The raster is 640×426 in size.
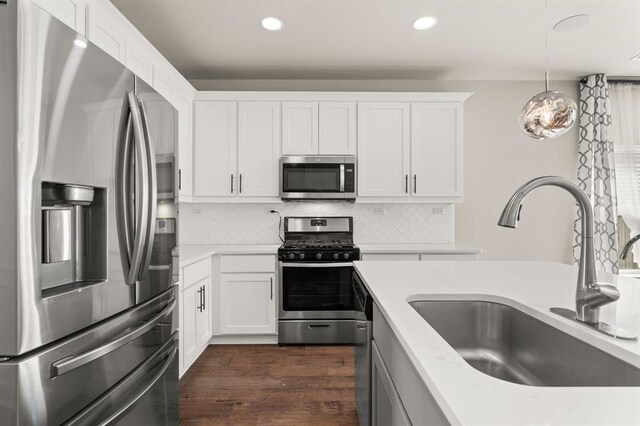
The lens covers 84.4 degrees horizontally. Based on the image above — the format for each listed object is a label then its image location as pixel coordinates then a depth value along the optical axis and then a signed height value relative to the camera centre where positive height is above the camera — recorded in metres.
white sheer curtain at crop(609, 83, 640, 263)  3.76 +0.68
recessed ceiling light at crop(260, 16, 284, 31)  2.67 +1.45
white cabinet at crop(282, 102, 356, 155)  3.42 +0.82
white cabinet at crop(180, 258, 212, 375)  2.48 -0.77
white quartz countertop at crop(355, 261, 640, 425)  0.51 -0.29
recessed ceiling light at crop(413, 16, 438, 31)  2.64 +1.45
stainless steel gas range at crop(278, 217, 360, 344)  3.17 -0.76
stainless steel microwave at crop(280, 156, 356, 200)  3.37 +0.33
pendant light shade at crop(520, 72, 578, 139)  2.02 +0.56
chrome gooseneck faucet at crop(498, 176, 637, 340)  0.89 -0.10
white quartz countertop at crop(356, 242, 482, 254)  3.18 -0.34
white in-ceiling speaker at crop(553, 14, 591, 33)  2.59 +1.42
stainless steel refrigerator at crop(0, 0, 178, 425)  0.82 -0.06
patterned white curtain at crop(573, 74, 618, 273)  3.67 +0.47
